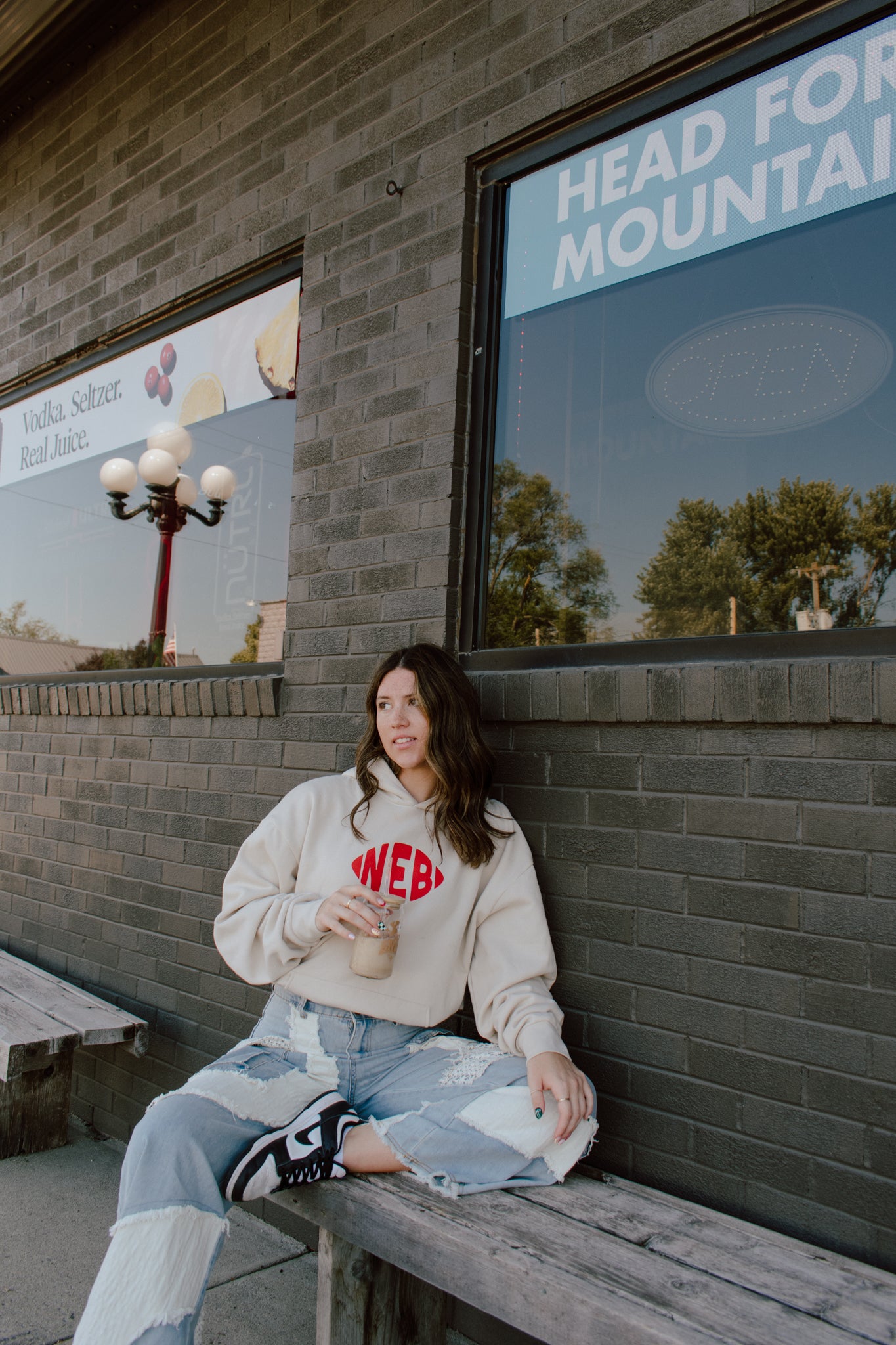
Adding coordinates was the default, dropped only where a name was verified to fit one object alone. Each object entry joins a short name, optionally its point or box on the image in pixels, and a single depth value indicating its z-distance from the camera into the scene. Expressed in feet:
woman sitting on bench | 6.01
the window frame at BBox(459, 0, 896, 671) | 7.00
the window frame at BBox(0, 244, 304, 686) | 11.35
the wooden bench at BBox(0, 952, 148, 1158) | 9.69
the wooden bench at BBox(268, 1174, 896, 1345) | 4.92
